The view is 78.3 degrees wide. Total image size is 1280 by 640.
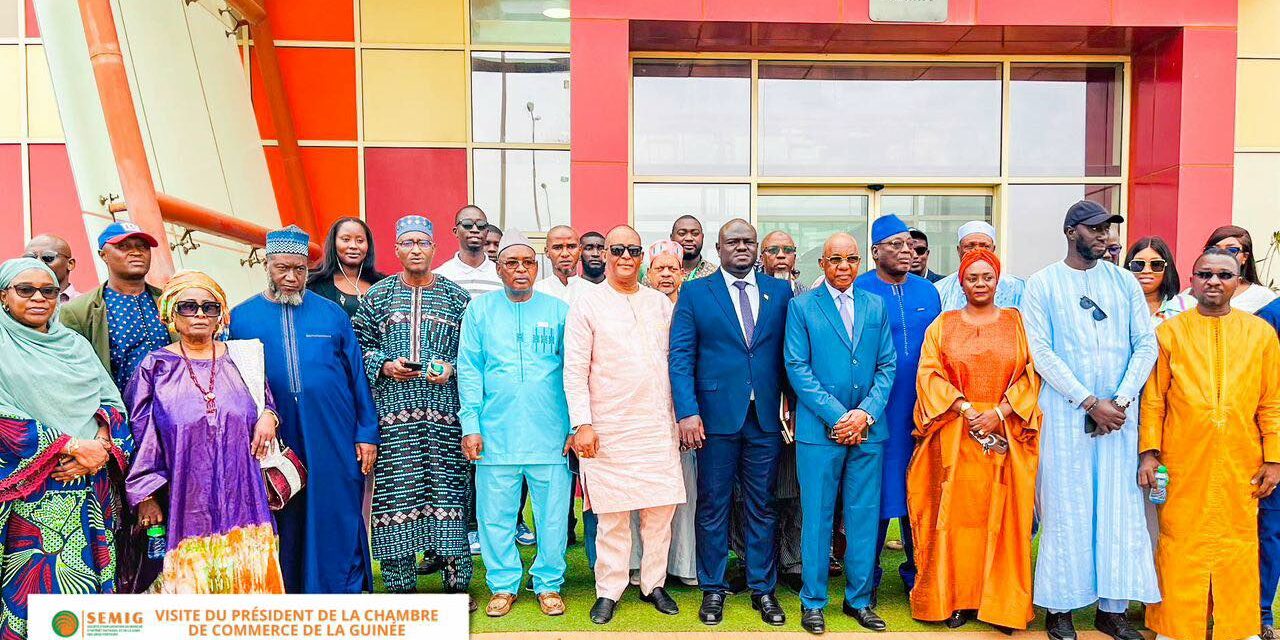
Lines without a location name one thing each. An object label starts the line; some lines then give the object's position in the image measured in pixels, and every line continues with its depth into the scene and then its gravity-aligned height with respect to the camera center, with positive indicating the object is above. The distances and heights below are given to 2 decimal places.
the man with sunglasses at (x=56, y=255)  4.40 +0.22
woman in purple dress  3.36 -0.68
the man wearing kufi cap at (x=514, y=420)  4.03 -0.64
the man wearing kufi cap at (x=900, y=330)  4.18 -0.18
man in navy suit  3.95 -0.54
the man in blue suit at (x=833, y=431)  3.87 -0.65
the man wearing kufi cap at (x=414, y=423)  4.05 -0.66
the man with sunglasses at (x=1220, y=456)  3.66 -0.74
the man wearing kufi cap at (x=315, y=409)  3.80 -0.56
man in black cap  3.73 -0.71
